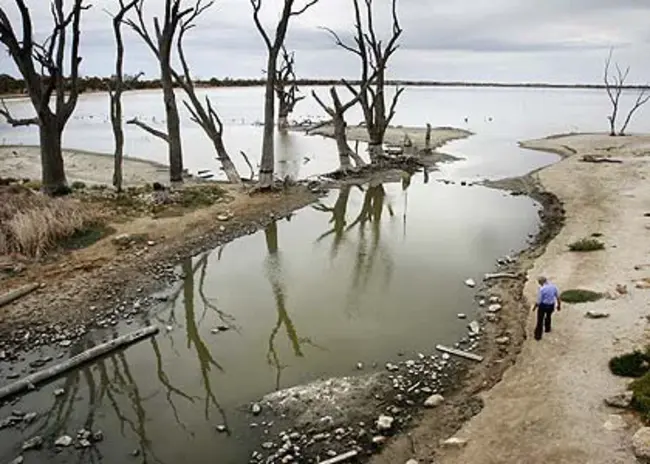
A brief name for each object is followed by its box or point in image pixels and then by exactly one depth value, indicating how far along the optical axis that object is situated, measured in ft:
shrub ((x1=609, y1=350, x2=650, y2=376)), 34.81
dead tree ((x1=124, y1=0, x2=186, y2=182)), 81.35
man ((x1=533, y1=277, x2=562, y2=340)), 39.47
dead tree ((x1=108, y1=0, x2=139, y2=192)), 77.51
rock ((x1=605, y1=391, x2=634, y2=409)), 31.42
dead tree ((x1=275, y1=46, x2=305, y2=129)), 186.80
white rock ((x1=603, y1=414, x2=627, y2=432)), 29.63
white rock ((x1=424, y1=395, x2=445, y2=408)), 34.60
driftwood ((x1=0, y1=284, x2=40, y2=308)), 46.52
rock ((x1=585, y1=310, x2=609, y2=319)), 42.88
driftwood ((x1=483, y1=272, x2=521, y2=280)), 54.72
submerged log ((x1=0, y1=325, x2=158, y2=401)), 35.97
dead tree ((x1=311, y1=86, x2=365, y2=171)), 106.32
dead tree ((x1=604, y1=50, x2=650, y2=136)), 188.14
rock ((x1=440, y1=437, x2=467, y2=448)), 30.13
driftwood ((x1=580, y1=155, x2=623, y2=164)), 122.01
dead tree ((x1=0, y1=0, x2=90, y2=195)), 73.72
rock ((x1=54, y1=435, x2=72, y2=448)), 31.40
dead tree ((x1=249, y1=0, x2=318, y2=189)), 85.10
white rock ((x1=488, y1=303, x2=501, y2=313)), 47.52
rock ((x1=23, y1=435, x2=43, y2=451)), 31.19
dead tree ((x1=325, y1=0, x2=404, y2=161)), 115.96
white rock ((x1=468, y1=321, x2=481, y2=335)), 43.93
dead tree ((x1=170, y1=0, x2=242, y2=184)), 88.77
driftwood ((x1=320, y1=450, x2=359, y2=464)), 29.40
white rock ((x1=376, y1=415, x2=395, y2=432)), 32.30
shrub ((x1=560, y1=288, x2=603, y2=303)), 46.21
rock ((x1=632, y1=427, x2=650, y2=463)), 26.94
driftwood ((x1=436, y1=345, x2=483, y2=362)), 39.88
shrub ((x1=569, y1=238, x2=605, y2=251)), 59.00
